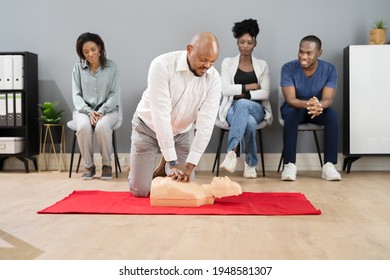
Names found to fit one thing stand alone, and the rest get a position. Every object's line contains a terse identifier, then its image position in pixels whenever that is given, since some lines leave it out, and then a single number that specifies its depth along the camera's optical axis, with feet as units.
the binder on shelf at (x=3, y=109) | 15.46
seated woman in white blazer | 13.64
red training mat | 8.50
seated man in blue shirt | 13.24
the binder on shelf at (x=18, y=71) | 15.30
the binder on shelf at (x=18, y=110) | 15.43
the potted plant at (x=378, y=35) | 14.87
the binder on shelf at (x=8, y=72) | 15.30
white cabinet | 14.79
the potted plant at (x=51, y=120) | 15.20
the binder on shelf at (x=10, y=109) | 15.43
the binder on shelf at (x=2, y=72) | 15.34
